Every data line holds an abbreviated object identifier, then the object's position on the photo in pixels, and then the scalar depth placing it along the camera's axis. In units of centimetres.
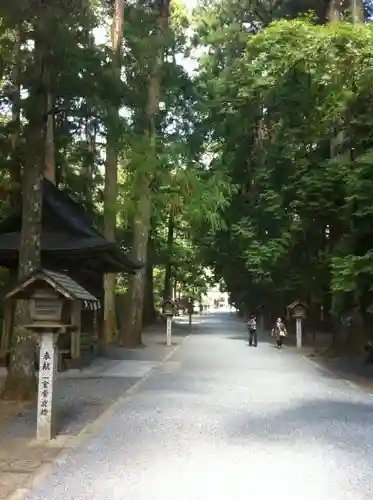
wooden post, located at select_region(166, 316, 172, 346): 2878
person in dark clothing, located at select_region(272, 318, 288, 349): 2811
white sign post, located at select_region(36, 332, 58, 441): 899
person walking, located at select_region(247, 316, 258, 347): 2816
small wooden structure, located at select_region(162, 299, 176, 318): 3011
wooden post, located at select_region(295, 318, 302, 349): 2819
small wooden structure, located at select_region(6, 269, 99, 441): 905
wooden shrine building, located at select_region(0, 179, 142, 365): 1795
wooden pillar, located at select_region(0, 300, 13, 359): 1955
